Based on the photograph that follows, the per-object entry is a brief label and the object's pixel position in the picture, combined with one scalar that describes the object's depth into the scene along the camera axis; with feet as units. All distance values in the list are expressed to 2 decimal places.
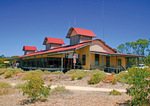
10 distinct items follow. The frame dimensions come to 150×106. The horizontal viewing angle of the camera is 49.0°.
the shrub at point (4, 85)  37.14
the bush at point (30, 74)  57.72
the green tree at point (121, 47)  213.52
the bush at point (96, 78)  44.88
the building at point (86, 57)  79.25
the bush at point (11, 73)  66.29
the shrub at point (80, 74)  53.86
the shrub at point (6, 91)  31.45
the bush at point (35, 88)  23.74
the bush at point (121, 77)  42.56
